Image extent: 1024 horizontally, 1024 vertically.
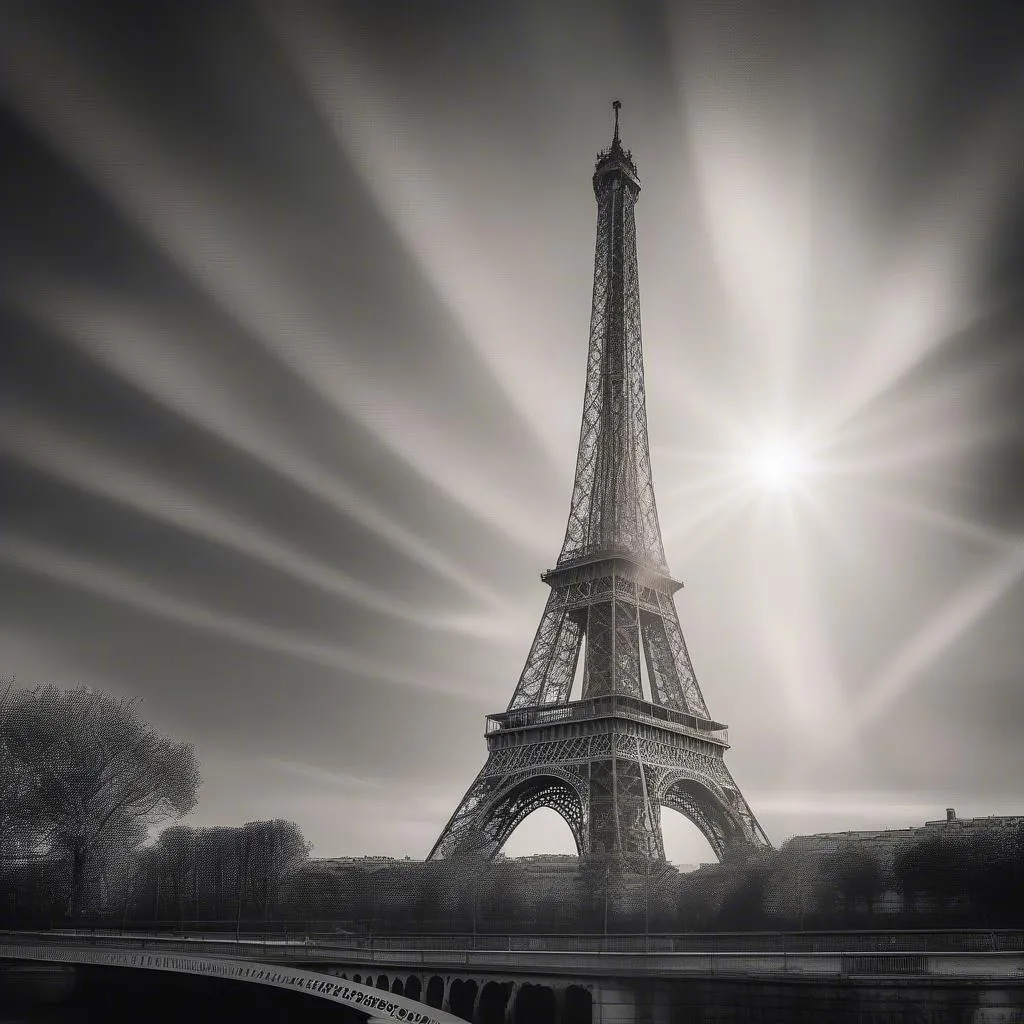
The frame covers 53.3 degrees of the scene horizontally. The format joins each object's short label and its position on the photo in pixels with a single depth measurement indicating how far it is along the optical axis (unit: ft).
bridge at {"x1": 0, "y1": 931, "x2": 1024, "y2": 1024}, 86.33
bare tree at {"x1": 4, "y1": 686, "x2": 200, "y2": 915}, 235.40
